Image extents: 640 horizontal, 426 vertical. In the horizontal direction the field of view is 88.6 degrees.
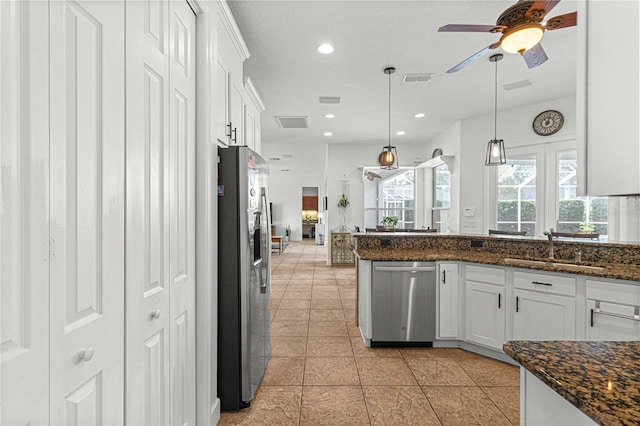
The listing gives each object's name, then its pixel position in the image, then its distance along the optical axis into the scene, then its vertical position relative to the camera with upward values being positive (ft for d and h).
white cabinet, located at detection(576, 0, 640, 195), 1.97 +0.74
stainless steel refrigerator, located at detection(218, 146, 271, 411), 6.98 -1.43
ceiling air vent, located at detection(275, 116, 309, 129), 18.17 +5.10
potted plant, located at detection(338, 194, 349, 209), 25.12 +0.65
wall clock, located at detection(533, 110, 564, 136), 15.40 +4.26
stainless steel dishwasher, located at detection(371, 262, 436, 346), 10.46 -2.93
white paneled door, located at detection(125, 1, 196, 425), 4.00 -0.05
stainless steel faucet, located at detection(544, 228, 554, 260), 9.38 -0.97
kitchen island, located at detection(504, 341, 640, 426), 2.36 -1.41
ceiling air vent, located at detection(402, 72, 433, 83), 12.37 +5.14
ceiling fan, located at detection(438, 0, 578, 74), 6.11 +3.71
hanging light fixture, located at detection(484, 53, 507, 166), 12.19 +2.15
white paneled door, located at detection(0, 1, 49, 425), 2.33 -0.02
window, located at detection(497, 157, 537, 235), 16.72 +0.82
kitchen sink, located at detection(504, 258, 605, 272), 7.89 -1.40
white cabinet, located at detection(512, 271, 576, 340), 8.08 -2.47
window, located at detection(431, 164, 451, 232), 21.65 +0.89
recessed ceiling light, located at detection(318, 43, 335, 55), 10.03 +5.06
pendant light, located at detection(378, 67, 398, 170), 13.97 +2.22
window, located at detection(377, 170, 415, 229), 25.14 +0.97
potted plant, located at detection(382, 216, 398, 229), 24.06 -0.78
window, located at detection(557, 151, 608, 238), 14.51 +0.15
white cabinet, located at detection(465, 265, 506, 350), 9.37 -2.81
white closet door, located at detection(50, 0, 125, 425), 2.81 -0.02
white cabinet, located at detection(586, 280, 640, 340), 6.91 -2.19
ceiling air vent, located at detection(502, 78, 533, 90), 13.25 +5.25
